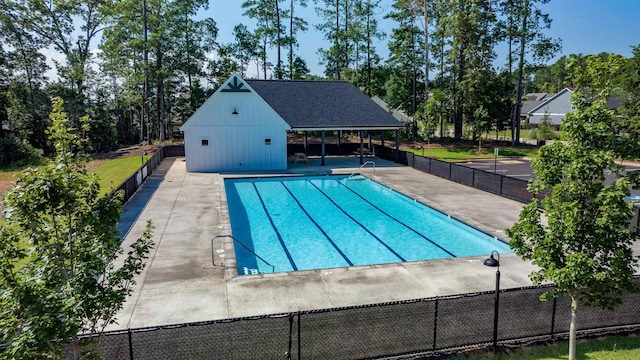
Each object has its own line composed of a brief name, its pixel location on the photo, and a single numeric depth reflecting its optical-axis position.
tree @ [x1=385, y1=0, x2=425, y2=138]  47.06
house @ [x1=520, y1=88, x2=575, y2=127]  65.50
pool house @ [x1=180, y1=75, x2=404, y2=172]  29.80
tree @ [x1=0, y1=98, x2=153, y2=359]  4.71
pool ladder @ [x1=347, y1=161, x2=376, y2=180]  28.70
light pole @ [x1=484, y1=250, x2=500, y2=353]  8.27
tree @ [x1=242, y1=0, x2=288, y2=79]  48.47
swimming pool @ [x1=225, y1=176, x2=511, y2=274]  15.32
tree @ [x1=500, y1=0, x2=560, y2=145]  42.91
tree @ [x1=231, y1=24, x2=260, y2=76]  50.75
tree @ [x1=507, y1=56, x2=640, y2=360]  6.60
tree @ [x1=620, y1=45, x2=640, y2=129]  39.25
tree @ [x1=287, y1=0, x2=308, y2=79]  49.53
